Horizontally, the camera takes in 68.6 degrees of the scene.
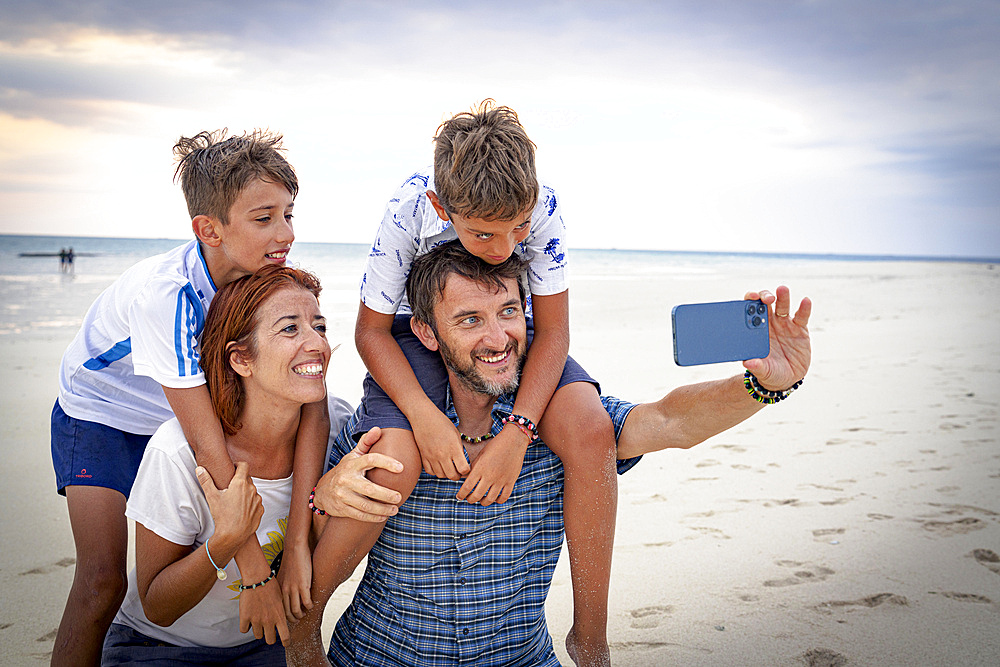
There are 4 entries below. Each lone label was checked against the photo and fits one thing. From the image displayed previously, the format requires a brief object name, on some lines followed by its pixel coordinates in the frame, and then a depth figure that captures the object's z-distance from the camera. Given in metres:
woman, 2.19
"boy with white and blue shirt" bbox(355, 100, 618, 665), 2.43
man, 2.46
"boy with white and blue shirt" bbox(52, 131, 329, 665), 2.33
